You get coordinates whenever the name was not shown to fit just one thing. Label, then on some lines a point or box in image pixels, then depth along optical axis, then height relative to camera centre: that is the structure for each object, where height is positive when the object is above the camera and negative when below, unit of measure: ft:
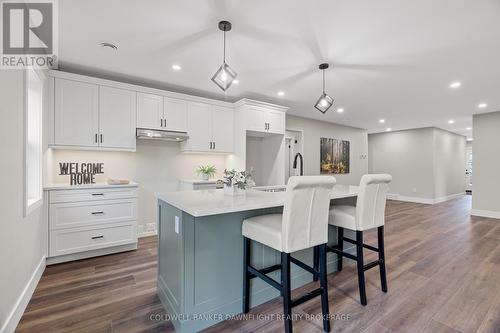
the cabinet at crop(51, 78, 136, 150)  9.99 +2.31
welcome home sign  11.00 -0.26
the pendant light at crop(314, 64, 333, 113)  9.98 +2.74
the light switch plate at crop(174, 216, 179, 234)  5.94 -1.52
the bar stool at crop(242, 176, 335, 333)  5.39 -1.58
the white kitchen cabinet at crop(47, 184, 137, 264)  9.41 -2.40
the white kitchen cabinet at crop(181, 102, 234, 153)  13.39 +2.24
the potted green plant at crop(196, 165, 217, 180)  13.83 -0.34
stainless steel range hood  11.60 +1.62
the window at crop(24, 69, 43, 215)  8.21 +1.05
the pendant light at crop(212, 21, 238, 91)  7.25 +2.87
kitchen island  5.74 -2.55
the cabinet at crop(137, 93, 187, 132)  11.87 +2.84
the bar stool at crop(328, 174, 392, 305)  7.12 -1.61
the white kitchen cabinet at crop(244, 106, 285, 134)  14.34 +2.94
